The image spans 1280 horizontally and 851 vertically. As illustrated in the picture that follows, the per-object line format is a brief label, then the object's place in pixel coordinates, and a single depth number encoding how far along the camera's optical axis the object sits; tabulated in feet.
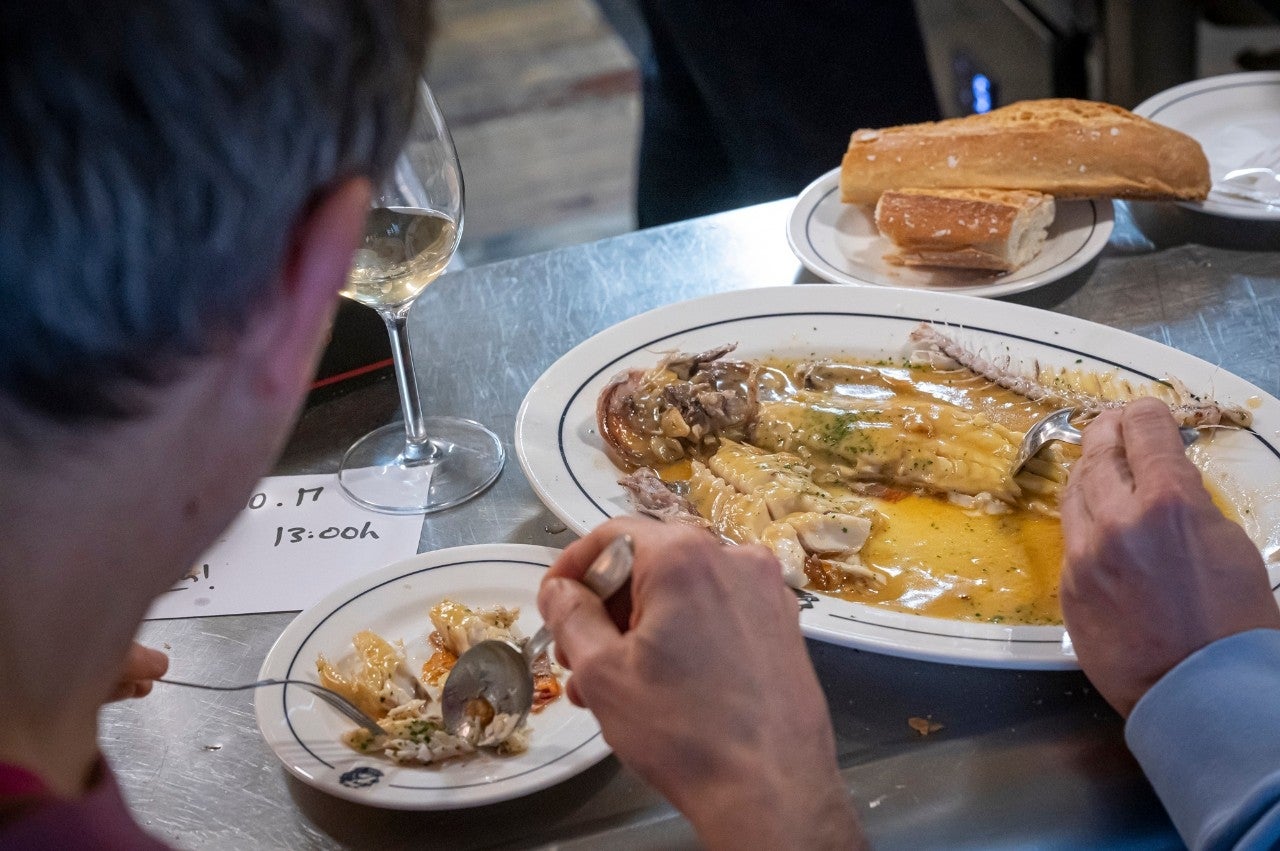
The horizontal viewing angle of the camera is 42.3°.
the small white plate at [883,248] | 2.80
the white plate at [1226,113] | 3.19
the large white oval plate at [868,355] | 2.01
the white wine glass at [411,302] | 2.23
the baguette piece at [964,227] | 2.77
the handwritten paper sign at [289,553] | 2.29
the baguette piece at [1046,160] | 2.92
